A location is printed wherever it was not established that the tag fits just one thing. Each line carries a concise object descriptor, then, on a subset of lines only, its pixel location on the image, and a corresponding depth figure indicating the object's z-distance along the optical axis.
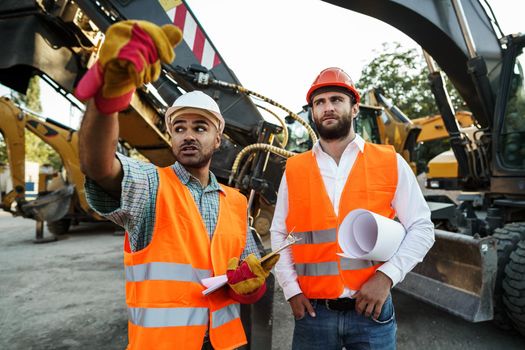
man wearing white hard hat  1.33
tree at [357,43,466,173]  19.30
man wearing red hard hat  1.63
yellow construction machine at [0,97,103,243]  7.96
